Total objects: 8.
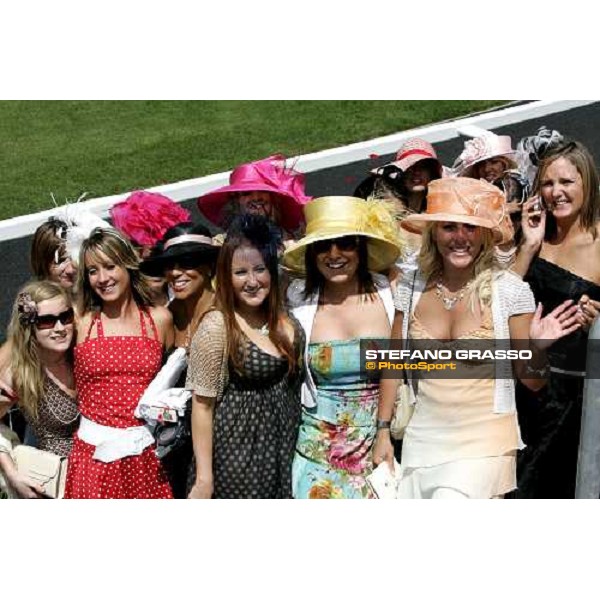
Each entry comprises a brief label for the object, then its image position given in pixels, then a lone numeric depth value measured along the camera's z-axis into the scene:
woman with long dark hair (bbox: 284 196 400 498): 4.14
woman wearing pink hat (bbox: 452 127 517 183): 5.34
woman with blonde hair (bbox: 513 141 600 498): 4.27
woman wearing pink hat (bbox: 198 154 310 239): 5.03
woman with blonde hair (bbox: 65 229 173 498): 4.30
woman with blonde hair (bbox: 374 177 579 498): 4.00
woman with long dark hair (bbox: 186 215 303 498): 4.05
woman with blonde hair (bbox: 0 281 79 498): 4.30
